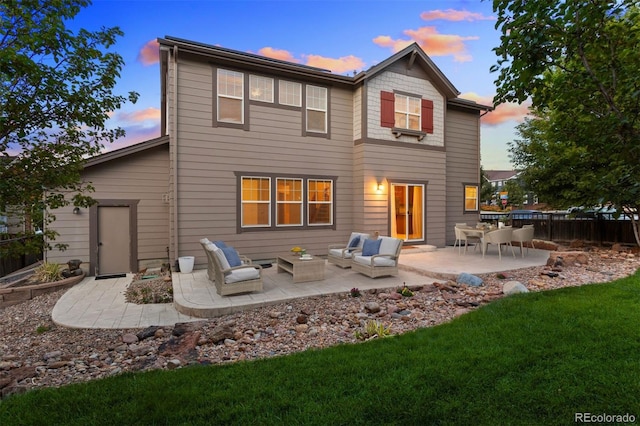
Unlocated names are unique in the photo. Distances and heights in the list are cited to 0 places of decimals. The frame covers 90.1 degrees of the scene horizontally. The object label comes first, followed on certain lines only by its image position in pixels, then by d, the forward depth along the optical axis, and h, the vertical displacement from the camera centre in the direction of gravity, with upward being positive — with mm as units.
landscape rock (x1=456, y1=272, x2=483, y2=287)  6470 -1407
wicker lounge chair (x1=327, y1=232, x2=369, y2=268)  7887 -1014
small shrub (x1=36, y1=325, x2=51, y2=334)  4752 -1775
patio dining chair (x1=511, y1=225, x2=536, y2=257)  9078 -644
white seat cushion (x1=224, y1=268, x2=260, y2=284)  5695 -1156
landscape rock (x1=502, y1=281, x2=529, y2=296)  5652 -1385
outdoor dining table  9334 -594
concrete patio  5055 -1518
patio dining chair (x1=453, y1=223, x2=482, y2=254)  9953 -785
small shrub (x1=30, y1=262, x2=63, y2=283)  7410 -1471
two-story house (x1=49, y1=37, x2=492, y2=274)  8195 +1338
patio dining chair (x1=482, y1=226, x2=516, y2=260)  8750 -675
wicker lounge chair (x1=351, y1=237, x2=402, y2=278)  6770 -1064
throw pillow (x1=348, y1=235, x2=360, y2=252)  8203 -790
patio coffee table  6625 -1211
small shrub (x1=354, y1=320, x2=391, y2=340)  3990 -1533
